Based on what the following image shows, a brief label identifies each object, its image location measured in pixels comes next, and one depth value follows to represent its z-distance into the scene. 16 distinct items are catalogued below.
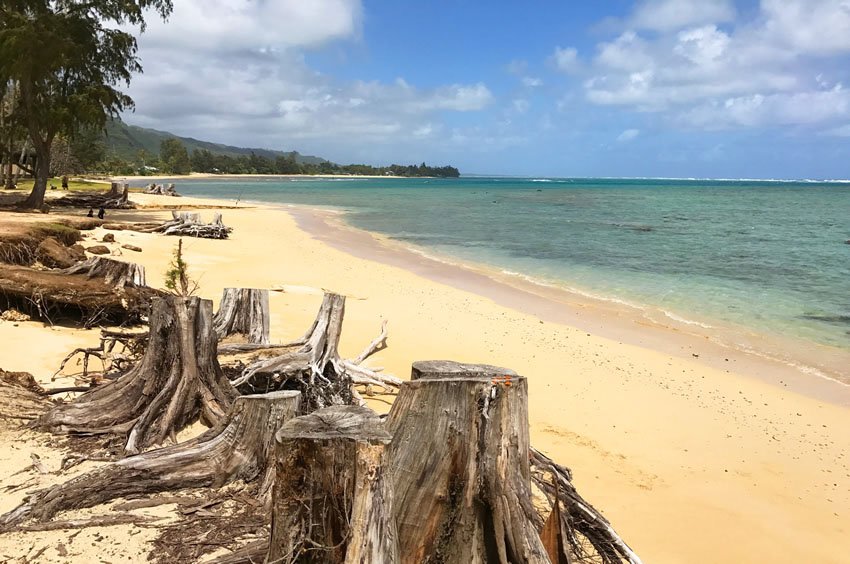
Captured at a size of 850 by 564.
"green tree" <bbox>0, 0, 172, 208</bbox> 20.23
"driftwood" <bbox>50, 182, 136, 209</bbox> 27.09
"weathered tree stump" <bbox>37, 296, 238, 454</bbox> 4.86
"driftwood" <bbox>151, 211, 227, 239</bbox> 21.22
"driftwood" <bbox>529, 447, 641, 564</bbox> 3.29
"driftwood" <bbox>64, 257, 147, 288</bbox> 8.27
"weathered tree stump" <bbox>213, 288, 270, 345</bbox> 7.07
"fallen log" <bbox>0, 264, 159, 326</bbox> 7.80
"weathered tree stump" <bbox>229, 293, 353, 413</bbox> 5.57
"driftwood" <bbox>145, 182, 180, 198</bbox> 46.44
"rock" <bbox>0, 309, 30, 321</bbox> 7.79
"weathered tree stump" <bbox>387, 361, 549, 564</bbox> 2.94
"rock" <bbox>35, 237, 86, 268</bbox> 10.11
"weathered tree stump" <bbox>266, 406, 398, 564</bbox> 2.55
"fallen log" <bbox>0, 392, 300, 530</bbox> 3.90
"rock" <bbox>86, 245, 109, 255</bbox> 13.29
